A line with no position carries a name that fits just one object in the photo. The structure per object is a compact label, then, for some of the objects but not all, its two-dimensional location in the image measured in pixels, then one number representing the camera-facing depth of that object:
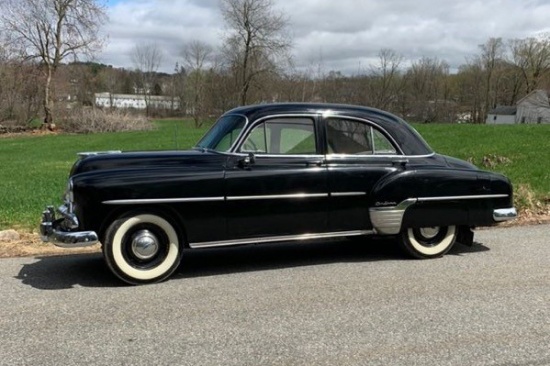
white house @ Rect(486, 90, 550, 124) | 92.06
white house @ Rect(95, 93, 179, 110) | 104.31
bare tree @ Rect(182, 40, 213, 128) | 62.84
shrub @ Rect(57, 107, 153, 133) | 51.12
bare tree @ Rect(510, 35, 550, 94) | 95.19
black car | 5.23
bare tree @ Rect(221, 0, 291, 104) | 57.81
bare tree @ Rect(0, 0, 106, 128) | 51.50
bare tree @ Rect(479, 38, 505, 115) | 98.19
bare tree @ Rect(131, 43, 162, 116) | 107.39
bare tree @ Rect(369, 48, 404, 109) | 73.06
